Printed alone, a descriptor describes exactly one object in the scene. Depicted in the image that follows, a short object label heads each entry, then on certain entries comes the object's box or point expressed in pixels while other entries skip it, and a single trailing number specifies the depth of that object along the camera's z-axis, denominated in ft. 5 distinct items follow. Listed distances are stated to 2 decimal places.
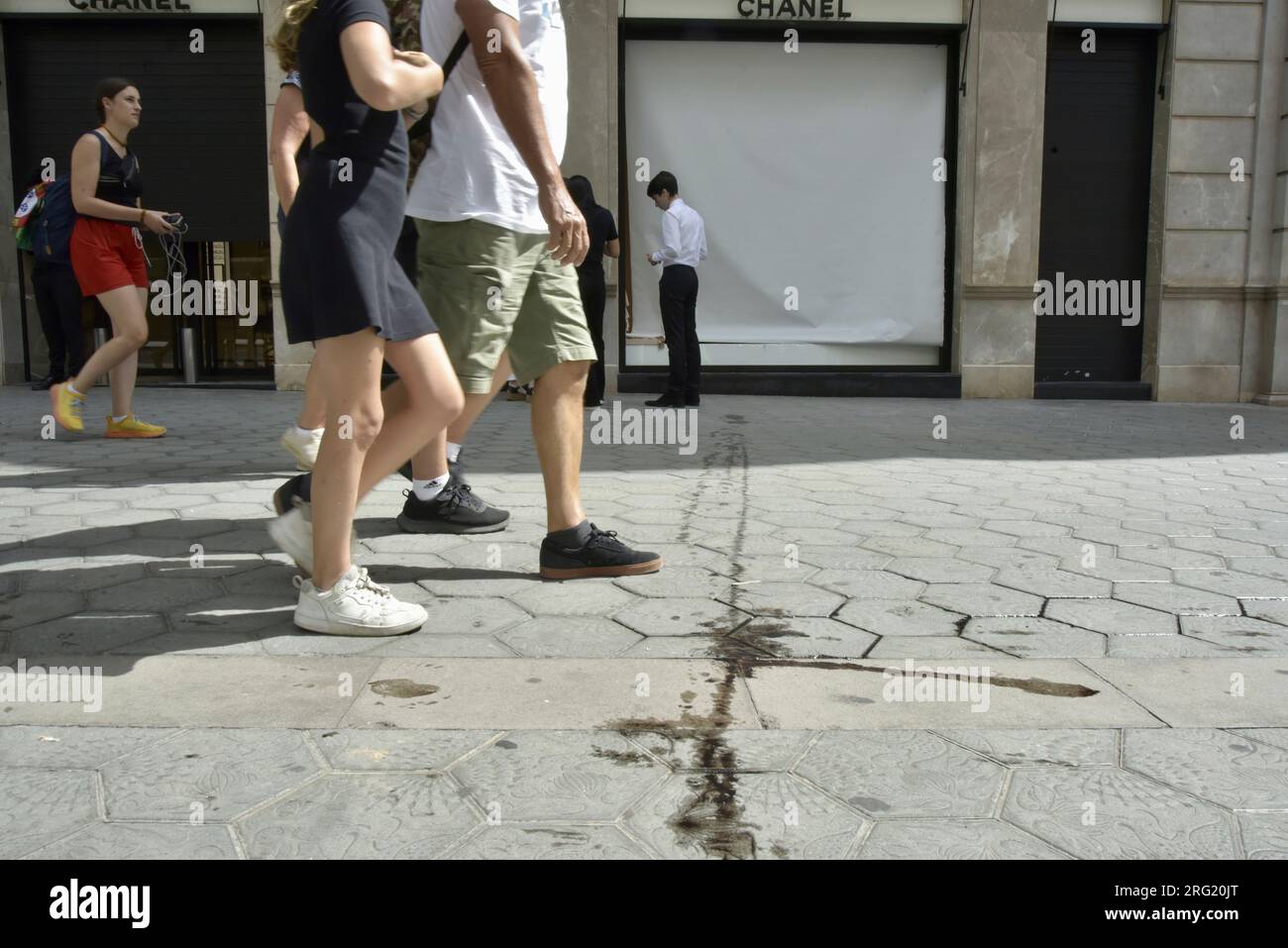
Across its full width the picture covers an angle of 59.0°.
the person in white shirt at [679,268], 30.17
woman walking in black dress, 8.48
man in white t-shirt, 9.99
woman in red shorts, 20.02
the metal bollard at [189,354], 37.17
